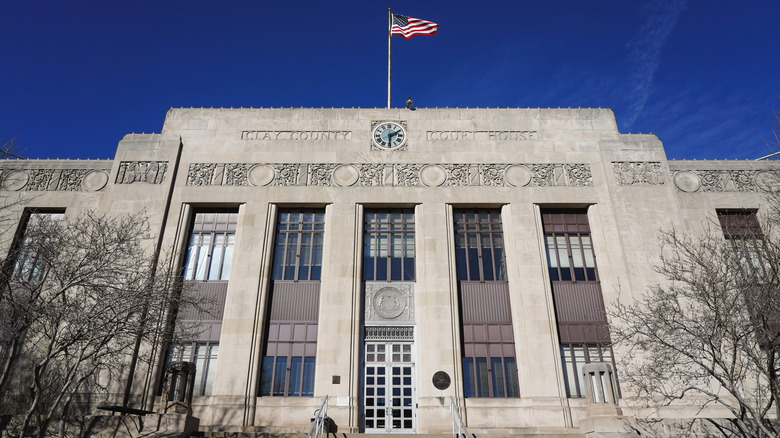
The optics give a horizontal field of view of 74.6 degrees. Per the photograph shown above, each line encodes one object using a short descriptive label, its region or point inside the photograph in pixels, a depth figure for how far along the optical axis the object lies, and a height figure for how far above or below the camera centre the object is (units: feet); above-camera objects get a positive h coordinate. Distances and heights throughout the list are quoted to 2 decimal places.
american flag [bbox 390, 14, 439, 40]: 86.89 +62.42
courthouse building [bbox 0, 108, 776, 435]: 65.62 +24.14
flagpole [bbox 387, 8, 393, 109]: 90.45 +65.68
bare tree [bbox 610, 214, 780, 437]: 48.47 +8.83
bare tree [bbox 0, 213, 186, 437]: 45.37 +9.43
